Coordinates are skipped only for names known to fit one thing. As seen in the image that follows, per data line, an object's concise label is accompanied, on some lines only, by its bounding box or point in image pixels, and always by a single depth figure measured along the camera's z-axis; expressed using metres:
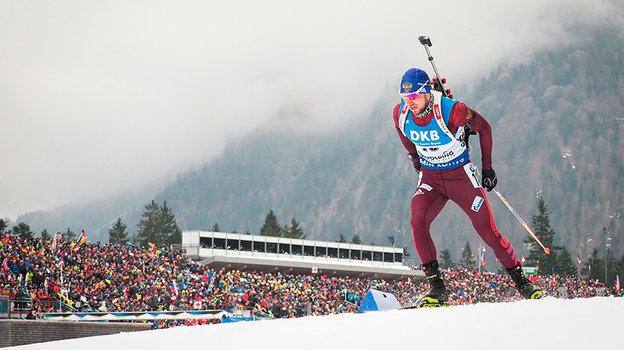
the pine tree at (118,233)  117.50
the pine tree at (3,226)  93.95
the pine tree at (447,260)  138.62
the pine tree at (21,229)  96.78
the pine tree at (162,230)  114.69
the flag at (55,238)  28.84
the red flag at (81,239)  32.87
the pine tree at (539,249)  92.43
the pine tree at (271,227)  107.19
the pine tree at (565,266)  91.60
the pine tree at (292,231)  110.12
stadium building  52.56
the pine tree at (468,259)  146.38
